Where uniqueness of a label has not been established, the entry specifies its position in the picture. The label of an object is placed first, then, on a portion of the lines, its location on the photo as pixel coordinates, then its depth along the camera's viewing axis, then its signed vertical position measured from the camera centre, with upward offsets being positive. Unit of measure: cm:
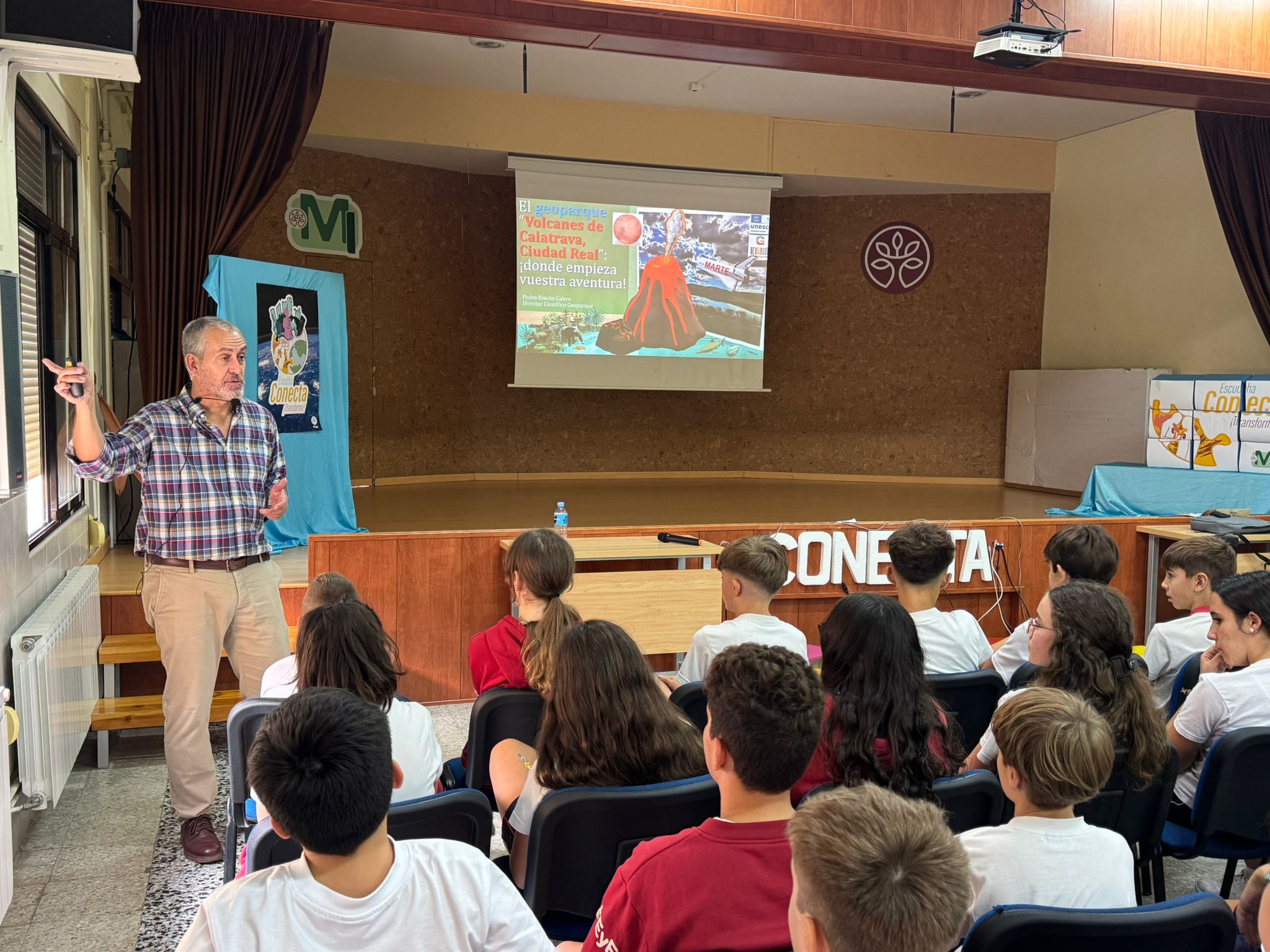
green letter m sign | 845 +133
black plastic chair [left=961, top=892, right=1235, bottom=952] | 129 -67
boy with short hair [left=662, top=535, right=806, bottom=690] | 271 -61
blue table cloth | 623 -59
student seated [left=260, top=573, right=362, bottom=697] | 249 -55
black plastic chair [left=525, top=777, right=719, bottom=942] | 168 -74
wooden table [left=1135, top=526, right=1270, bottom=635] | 534 -80
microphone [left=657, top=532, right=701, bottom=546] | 484 -72
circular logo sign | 1059 +142
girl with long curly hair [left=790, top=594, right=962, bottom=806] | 196 -63
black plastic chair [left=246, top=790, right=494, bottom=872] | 159 -71
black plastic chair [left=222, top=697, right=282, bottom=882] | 218 -76
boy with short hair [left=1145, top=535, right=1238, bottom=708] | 300 -64
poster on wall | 596 +15
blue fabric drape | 571 -34
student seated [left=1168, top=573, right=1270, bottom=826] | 236 -66
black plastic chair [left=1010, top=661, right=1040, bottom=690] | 264 -73
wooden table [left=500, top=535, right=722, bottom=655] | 454 -94
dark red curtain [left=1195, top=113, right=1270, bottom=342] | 599 +129
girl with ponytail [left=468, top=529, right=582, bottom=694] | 252 -55
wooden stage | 448 -92
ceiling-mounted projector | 384 +134
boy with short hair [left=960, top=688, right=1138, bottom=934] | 149 -65
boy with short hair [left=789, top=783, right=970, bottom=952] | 101 -49
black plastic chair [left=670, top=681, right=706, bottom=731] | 248 -75
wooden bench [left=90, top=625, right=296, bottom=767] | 369 -123
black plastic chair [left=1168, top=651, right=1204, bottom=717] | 280 -77
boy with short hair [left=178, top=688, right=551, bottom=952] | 116 -58
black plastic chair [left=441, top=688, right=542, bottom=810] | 232 -77
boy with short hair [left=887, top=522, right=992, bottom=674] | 291 -62
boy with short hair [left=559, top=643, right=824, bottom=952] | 131 -60
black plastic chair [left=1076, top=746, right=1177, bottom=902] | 211 -86
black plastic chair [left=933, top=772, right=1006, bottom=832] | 190 -77
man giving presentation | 297 -46
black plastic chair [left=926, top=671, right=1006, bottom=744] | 264 -78
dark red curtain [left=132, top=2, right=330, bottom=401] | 470 +109
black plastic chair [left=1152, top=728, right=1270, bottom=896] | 223 -92
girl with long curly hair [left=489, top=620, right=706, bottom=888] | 179 -60
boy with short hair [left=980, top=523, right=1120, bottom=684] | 330 -51
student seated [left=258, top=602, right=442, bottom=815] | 199 -57
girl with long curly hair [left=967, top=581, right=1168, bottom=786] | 212 -58
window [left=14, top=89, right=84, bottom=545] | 360 +30
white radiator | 273 -93
